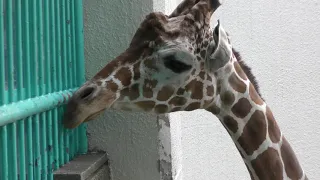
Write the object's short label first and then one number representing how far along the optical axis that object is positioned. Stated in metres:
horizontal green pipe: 2.86
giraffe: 3.06
